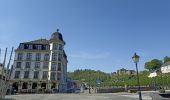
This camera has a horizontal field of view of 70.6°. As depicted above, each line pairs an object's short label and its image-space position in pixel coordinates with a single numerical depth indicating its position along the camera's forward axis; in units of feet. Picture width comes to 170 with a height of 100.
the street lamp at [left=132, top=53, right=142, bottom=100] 34.62
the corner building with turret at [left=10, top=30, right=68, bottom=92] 111.69
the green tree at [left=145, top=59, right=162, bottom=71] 235.43
